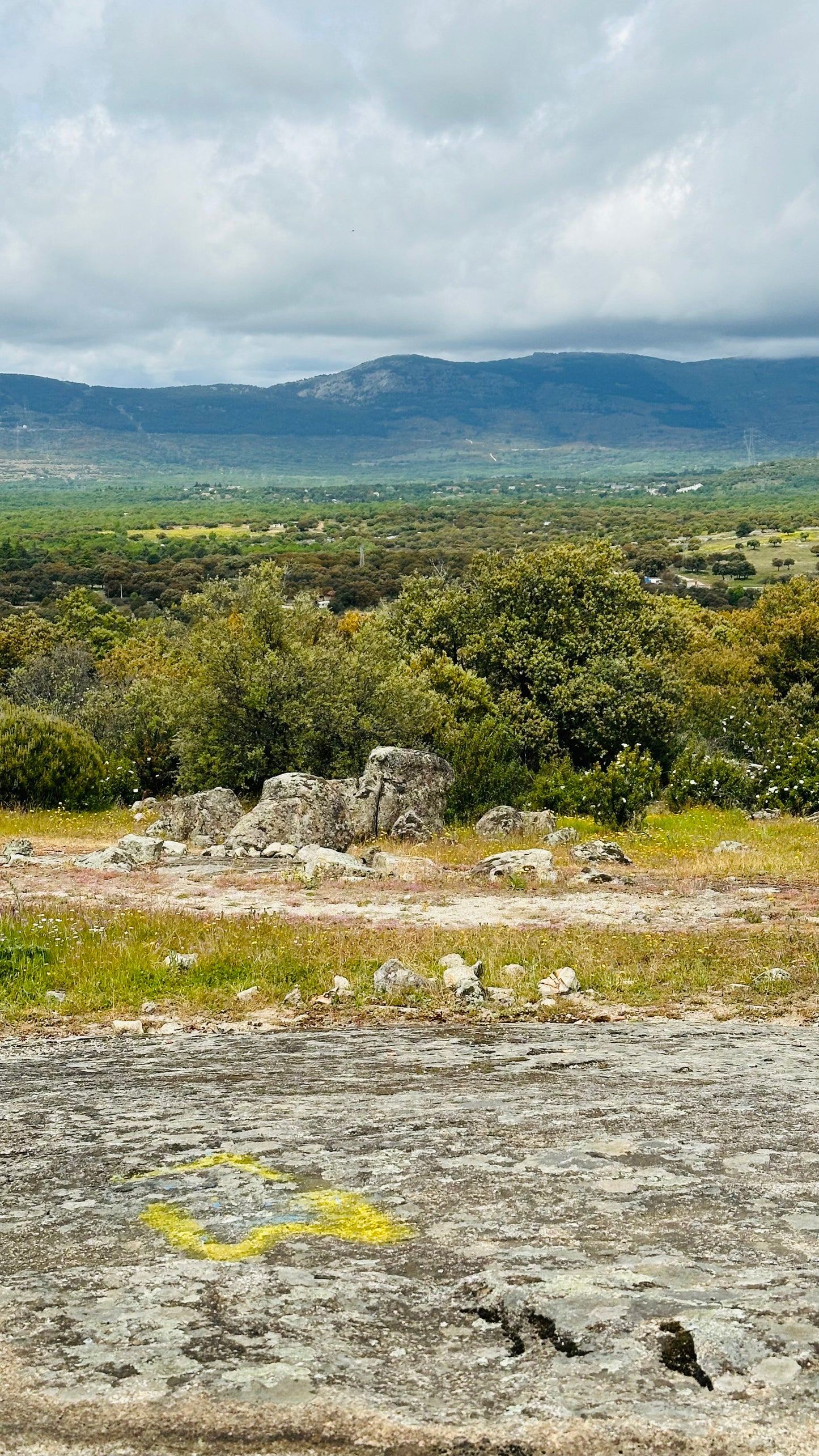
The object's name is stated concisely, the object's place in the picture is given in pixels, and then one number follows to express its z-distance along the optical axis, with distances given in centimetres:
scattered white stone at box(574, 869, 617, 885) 1984
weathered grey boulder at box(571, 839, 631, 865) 2298
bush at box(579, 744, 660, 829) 3038
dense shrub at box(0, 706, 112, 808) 3089
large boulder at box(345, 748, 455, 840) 2839
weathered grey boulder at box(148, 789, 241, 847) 2728
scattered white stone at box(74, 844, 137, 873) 2084
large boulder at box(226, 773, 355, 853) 2530
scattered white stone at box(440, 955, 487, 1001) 1163
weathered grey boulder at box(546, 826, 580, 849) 2589
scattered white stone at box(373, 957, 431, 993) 1193
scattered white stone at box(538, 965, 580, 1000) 1190
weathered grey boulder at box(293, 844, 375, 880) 2042
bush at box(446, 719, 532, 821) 3122
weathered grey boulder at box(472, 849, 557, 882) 2039
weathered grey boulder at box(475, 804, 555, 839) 2762
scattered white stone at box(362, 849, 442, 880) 2078
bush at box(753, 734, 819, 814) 3266
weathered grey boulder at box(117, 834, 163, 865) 2162
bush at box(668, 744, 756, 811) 3453
